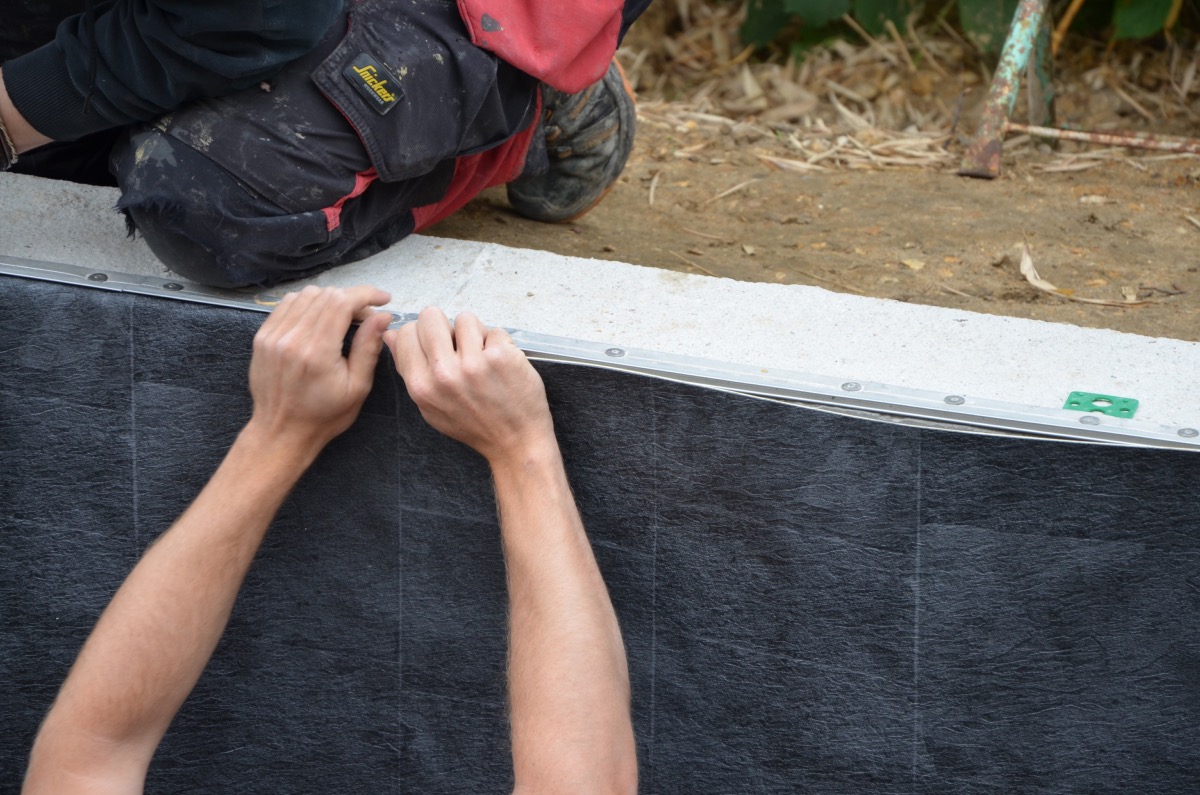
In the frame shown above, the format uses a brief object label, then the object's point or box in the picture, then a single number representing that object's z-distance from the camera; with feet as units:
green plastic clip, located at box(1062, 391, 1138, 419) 11.78
